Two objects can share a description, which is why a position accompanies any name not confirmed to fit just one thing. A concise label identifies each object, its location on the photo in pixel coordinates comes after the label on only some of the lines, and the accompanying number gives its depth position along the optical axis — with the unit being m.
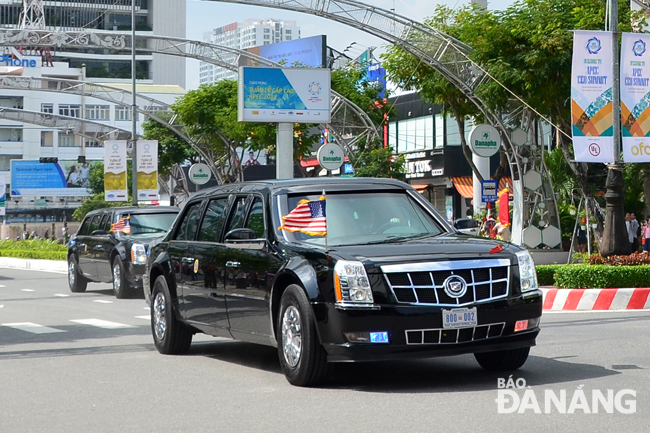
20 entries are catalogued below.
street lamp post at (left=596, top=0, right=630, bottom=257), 18.97
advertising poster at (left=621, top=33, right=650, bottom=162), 18.12
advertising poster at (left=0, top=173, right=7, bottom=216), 54.31
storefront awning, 55.72
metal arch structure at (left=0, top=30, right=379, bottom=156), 39.53
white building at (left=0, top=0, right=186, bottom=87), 127.06
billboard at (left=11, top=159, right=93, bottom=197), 95.88
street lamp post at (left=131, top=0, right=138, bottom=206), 45.66
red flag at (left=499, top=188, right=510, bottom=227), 31.48
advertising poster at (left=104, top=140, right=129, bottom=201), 42.56
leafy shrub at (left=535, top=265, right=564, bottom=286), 20.02
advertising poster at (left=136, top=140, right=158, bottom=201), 43.31
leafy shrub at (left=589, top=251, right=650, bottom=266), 18.62
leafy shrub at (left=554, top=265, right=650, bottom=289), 17.95
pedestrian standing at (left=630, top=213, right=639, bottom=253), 32.62
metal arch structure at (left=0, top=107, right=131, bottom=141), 60.66
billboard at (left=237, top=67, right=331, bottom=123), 37.53
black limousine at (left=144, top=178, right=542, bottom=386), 8.40
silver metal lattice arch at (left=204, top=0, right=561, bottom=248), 30.02
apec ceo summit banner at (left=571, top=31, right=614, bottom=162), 18.02
